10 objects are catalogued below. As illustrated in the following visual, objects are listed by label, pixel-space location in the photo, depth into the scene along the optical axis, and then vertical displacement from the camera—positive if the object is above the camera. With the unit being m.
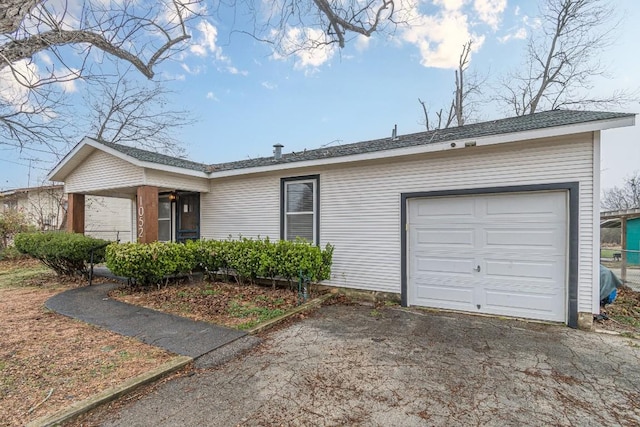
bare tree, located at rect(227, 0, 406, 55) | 6.44 +4.30
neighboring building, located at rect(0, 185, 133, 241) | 15.32 +0.10
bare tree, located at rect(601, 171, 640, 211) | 27.38 +1.89
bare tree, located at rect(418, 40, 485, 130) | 18.11 +7.27
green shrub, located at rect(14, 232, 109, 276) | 7.78 -0.98
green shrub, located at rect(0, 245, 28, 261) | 12.45 -1.74
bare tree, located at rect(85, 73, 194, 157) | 16.70 +5.23
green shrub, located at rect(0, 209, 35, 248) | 13.21 -0.62
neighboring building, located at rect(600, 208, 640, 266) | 9.38 -0.70
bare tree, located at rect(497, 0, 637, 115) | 13.59 +7.52
